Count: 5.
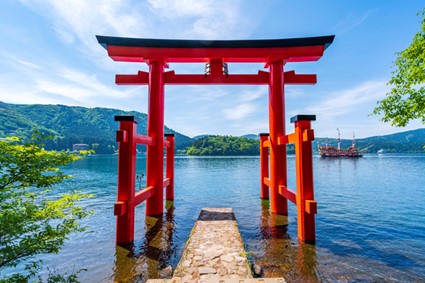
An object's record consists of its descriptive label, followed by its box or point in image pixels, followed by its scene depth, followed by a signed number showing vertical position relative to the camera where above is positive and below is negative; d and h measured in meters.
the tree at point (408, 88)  5.48 +1.86
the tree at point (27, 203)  3.04 -0.86
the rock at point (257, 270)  4.63 -2.77
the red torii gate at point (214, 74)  8.52 +3.53
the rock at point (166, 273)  4.68 -2.85
